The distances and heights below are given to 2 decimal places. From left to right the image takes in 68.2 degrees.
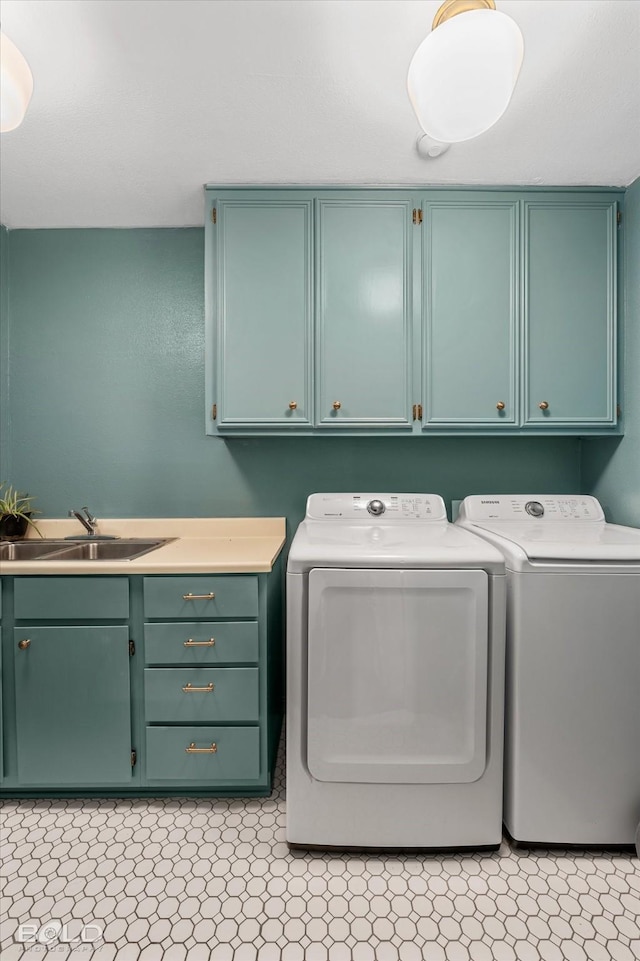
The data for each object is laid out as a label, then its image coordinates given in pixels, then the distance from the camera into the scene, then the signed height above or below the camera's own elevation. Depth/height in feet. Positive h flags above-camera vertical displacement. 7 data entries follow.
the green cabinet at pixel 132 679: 5.63 -2.41
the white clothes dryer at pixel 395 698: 4.88 -2.30
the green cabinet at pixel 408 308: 6.57 +2.36
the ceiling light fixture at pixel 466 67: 3.18 +2.86
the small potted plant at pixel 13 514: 7.32 -0.58
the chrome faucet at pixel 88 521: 7.27 -0.71
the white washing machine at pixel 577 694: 4.91 -2.27
